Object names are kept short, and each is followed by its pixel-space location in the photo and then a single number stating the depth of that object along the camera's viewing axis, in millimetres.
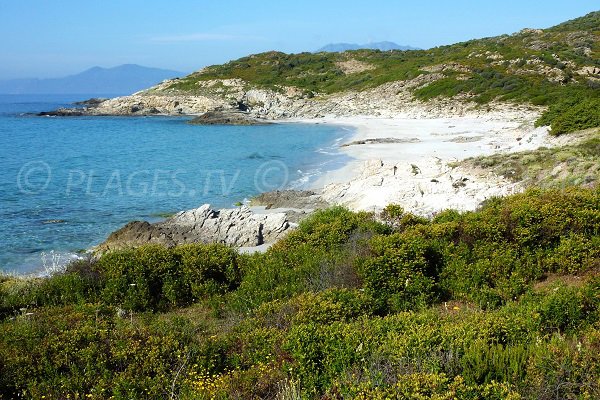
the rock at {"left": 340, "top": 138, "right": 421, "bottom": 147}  36938
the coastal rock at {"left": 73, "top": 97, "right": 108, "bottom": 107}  102825
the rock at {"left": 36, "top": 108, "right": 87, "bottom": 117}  85375
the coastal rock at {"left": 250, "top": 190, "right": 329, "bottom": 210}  20494
